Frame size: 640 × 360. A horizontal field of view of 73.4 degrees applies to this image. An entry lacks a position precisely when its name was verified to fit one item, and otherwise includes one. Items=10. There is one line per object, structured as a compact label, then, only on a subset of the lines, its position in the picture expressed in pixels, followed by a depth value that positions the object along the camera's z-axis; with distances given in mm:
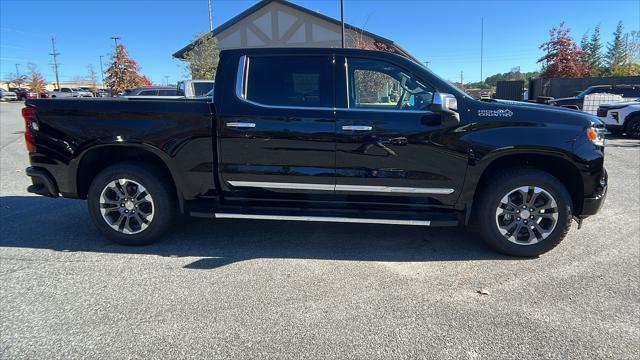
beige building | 30578
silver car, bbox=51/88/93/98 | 54025
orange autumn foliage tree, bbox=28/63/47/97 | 68312
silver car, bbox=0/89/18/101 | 54319
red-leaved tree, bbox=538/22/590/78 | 30219
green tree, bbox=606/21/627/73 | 50428
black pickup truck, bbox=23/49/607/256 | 4082
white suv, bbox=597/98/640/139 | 12820
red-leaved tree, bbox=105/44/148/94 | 37188
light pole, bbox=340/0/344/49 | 15328
